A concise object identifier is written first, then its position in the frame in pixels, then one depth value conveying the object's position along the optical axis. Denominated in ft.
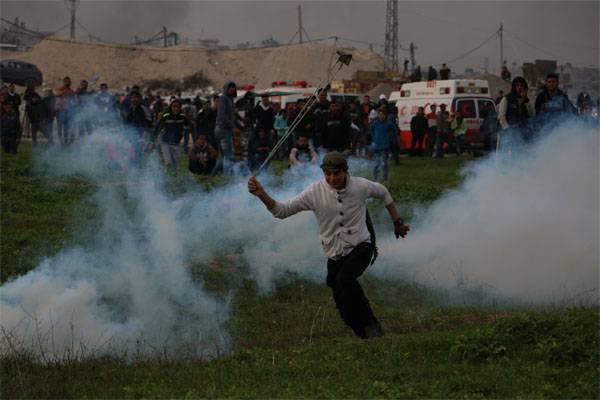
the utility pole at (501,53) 163.28
